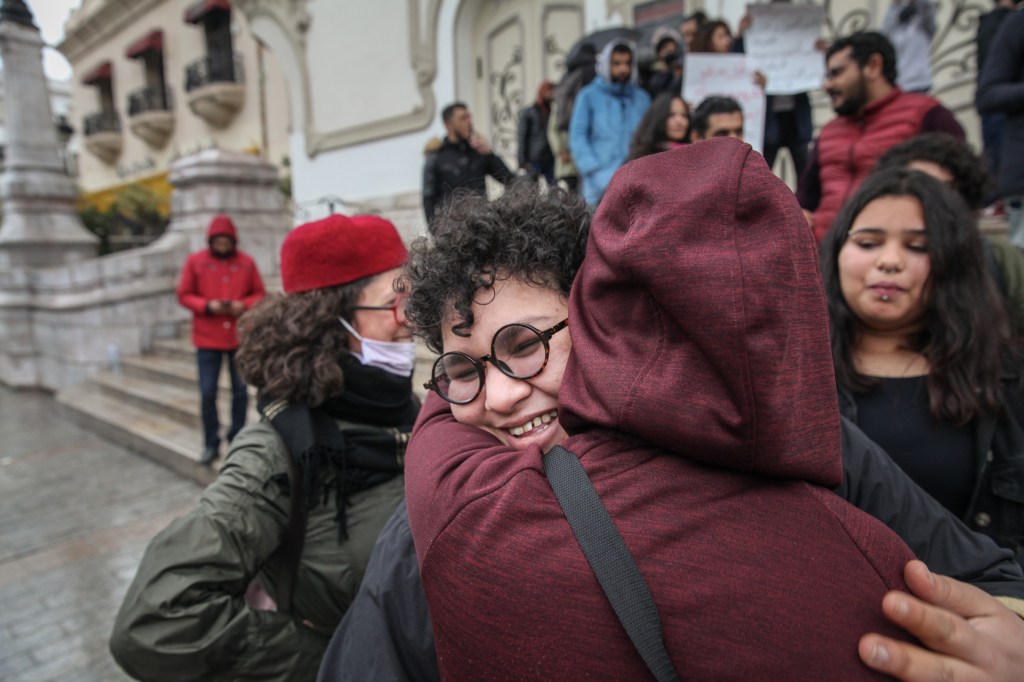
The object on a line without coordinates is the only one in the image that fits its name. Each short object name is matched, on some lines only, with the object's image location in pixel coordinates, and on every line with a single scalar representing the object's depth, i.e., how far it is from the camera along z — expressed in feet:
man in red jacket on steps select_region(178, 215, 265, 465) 17.48
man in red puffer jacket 9.71
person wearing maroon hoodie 2.28
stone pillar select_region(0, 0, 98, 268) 30.99
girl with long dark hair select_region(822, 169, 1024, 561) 5.09
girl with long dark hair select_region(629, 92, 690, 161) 11.23
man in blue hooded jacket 15.02
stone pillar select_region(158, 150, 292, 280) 29.40
